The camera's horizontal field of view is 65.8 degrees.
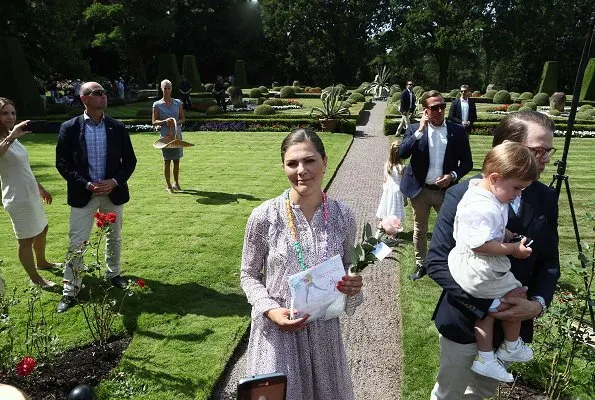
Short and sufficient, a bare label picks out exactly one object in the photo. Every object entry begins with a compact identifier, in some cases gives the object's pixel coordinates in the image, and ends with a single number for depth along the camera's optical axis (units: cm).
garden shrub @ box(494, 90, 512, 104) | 3131
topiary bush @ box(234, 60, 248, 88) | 4252
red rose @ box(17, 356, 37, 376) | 270
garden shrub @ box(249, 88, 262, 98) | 3347
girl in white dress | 668
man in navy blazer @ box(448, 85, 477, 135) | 1065
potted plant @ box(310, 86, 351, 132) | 1705
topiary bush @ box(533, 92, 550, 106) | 2864
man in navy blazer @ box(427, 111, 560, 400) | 226
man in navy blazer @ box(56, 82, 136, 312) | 434
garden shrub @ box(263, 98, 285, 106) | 2685
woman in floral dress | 216
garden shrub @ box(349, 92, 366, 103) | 2922
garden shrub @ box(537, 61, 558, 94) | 3394
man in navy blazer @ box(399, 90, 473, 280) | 490
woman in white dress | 455
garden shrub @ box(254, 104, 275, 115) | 2119
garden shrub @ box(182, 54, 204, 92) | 3556
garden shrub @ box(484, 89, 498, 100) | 3362
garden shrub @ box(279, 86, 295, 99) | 3412
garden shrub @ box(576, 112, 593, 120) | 2021
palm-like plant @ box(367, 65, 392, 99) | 3525
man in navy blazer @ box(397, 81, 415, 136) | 1534
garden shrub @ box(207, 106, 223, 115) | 2088
